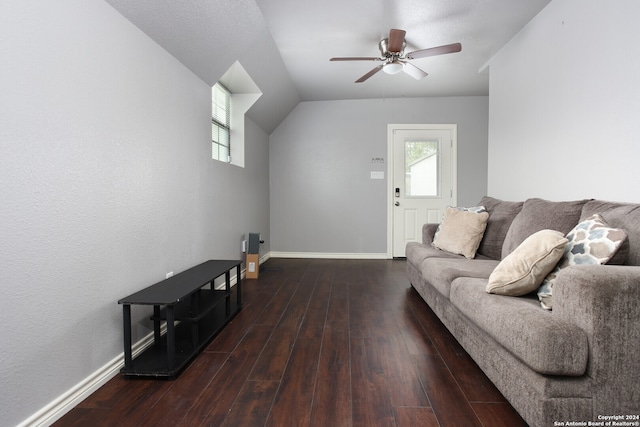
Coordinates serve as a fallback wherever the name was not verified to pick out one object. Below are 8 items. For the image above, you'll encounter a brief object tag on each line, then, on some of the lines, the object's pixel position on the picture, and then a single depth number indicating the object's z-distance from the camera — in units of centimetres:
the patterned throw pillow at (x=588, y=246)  140
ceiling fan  269
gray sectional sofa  111
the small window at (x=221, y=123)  340
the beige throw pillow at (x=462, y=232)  280
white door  499
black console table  168
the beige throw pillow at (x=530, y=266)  152
